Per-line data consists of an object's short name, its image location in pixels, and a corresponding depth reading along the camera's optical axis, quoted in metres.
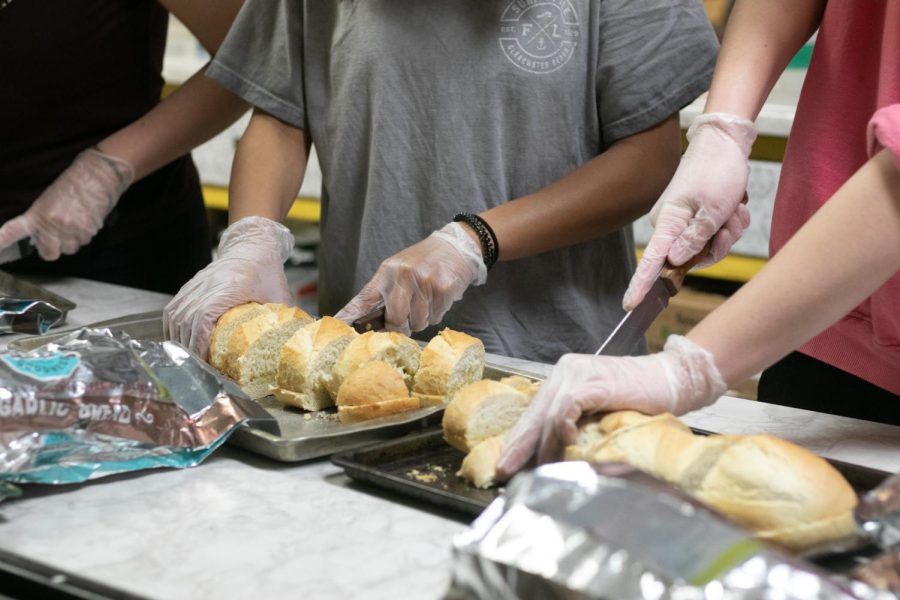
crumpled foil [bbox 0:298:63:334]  2.05
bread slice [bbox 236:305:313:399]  1.87
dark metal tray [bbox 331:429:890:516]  1.62
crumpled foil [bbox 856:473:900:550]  1.51
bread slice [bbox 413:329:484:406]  1.81
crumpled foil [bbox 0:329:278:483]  1.64
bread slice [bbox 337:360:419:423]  1.77
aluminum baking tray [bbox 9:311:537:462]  1.70
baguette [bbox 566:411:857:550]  1.54
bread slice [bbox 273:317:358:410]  1.81
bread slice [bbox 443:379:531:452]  1.68
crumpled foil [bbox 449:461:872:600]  1.42
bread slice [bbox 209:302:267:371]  1.90
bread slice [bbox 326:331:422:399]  1.81
